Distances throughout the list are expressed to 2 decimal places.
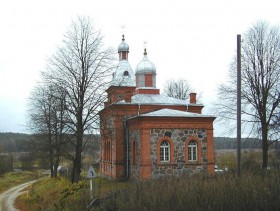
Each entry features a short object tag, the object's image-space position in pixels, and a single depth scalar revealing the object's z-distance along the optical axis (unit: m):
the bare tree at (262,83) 23.70
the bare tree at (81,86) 21.45
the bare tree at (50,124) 21.75
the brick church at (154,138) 23.84
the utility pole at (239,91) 14.52
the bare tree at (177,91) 47.81
